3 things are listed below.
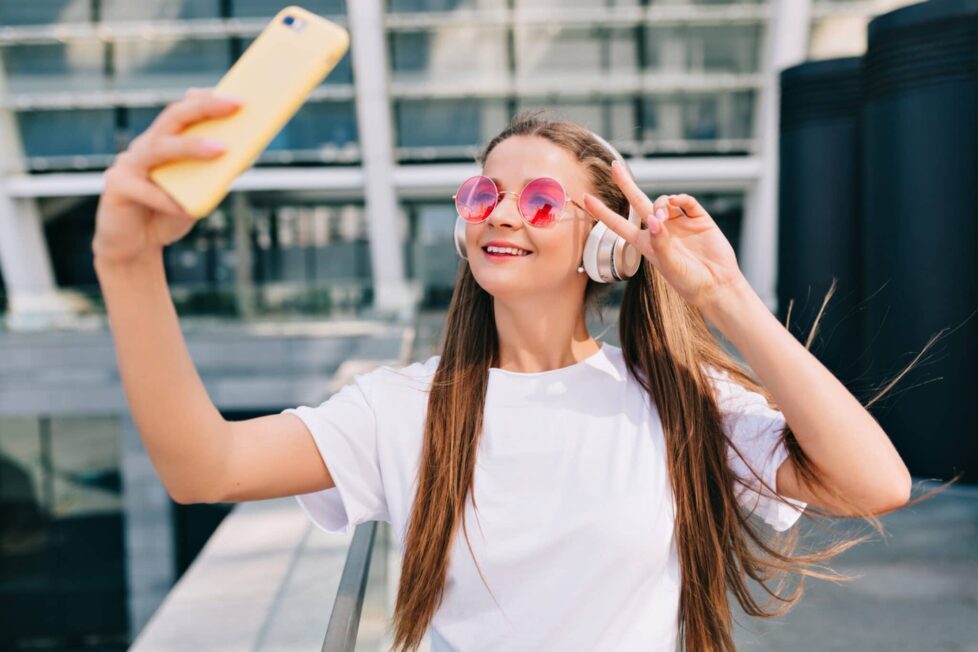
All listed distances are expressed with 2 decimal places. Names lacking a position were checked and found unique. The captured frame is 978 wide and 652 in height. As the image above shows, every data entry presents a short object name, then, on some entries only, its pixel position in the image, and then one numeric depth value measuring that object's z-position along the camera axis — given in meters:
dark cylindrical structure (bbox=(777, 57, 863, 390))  7.52
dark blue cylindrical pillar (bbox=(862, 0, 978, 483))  5.33
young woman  1.49
